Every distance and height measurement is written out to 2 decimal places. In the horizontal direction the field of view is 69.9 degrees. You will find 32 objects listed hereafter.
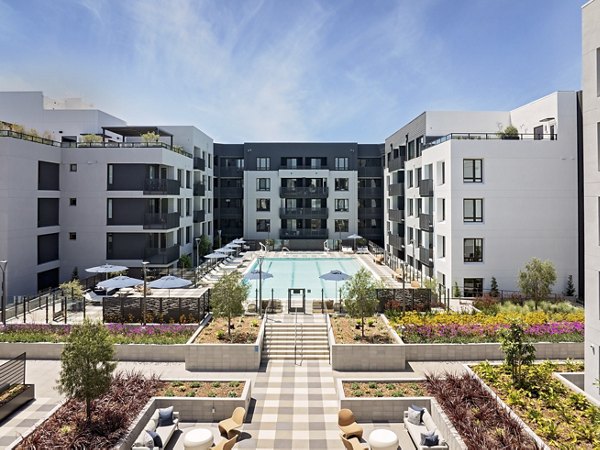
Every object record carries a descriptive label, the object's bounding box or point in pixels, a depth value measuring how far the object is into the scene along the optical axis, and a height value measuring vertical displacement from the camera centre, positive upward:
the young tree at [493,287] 25.77 -3.70
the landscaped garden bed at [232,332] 17.78 -4.60
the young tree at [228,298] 18.38 -3.07
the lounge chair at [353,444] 10.45 -5.37
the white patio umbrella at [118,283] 22.89 -3.01
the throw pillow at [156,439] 10.77 -5.33
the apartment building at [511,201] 26.17 +1.57
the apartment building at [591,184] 13.03 +1.31
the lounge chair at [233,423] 11.25 -5.27
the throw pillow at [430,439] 10.76 -5.34
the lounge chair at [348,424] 11.27 -5.35
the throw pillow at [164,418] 11.91 -5.29
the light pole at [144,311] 19.95 -3.94
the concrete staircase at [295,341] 18.05 -5.04
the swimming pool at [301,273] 29.27 -3.90
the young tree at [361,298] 18.83 -3.17
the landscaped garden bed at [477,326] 18.05 -4.41
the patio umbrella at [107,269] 25.70 -2.53
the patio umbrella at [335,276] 23.78 -2.78
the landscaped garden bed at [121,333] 17.95 -4.60
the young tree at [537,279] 22.56 -2.76
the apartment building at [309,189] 51.50 +4.54
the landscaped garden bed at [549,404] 10.35 -4.99
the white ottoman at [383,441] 10.61 -5.31
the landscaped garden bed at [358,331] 17.88 -4.63
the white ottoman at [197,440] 10.57 -5.28
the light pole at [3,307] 19.35 -3.61
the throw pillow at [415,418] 12.00 -5.35
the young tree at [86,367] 11.19 -3.70
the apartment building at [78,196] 26.25 +2.18
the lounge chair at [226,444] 10.38 -5.31
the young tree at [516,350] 13.52 -3.90
